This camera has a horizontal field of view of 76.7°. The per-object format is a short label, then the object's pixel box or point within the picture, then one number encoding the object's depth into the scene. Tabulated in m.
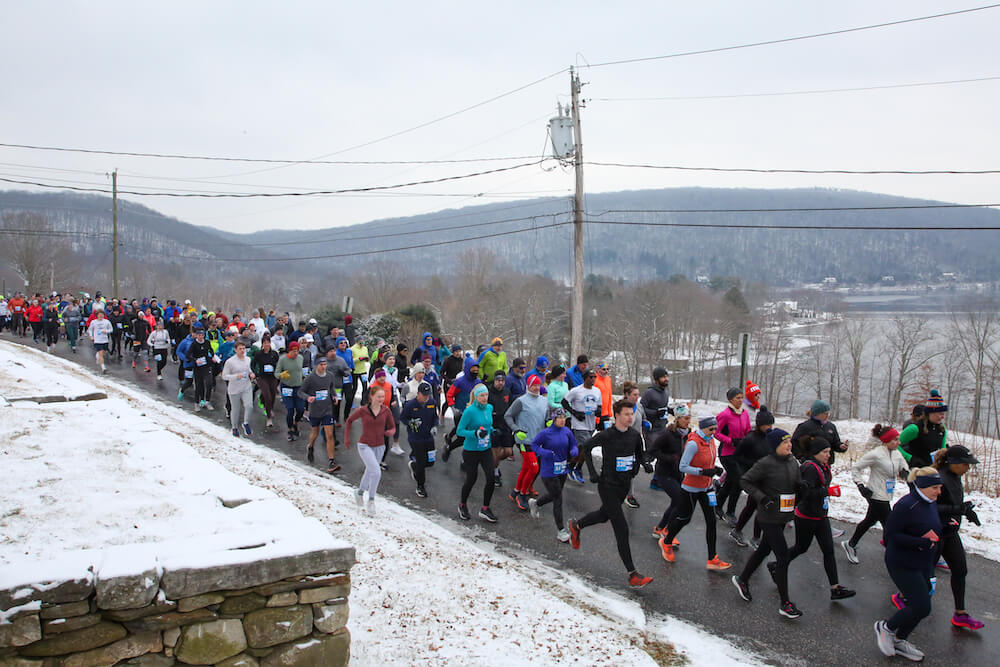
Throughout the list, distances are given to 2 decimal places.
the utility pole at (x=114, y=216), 33.16
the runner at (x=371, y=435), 8.44
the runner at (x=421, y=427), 9.25
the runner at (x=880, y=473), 7.43
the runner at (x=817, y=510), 6.37
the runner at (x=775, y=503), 6.26
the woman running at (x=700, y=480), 7.25
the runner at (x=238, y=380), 12.00
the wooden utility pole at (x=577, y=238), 16.92
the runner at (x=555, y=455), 8.08
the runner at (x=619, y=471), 6.77
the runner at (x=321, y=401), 10.83
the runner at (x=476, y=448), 8.55
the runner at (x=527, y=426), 9.11
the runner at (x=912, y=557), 5.50
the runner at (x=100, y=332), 17.77
